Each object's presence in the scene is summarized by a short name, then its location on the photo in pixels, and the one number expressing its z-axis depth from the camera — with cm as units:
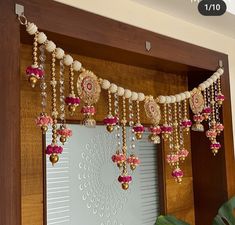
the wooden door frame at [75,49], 83
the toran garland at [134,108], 91
